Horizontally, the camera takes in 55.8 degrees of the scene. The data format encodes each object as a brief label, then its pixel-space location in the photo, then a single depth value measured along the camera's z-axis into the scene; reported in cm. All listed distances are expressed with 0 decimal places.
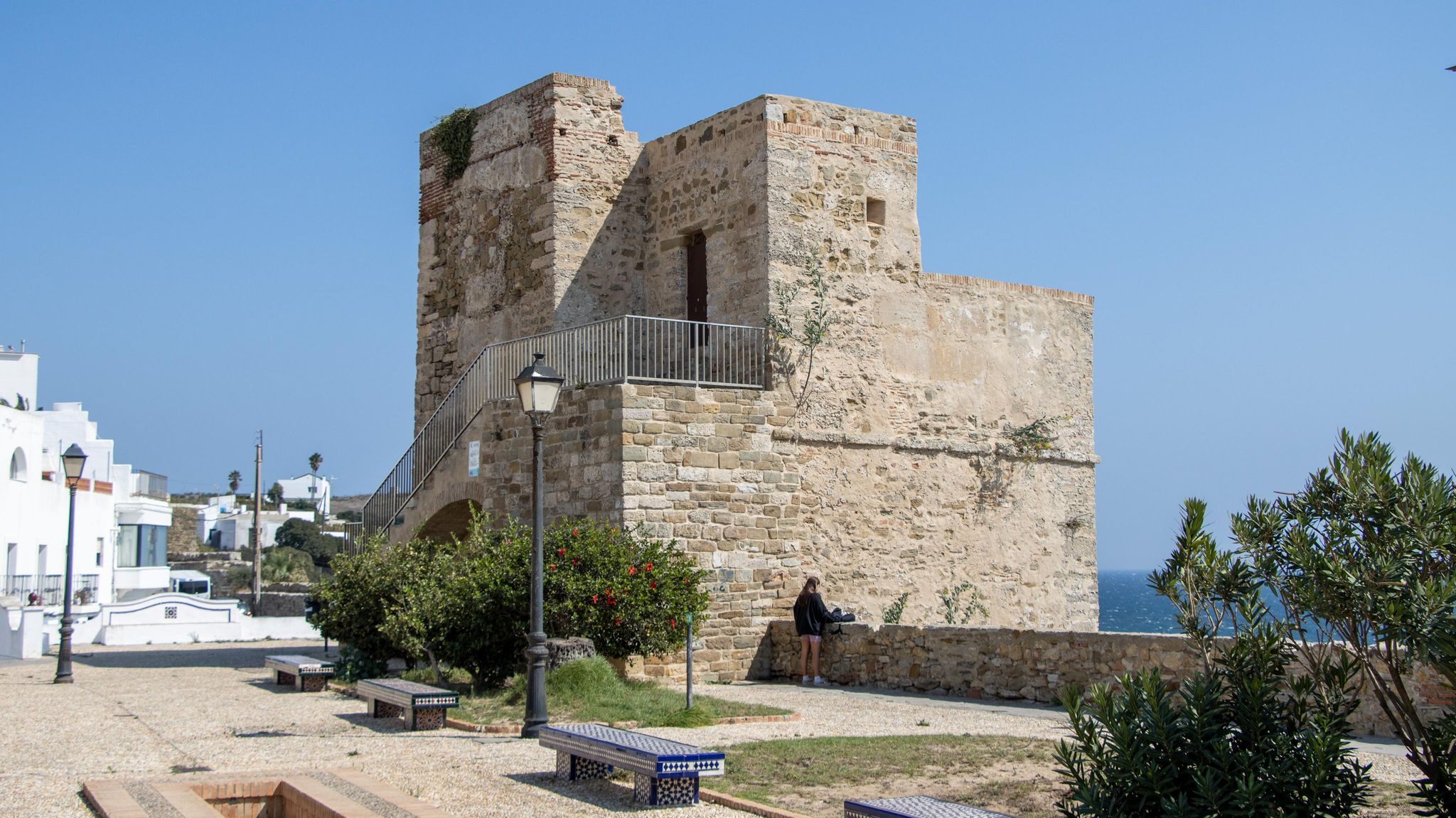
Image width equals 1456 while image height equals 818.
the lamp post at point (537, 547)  1079
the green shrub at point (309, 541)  6938
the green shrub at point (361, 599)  1506
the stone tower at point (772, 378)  1588
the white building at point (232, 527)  7256
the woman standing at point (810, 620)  1533
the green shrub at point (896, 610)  1719
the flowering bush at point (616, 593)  1326
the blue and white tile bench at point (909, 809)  611
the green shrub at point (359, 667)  1546
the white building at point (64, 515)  3133
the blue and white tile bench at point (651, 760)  766
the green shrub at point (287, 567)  5291
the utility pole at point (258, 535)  4147
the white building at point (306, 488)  9681
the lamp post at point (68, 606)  1694
